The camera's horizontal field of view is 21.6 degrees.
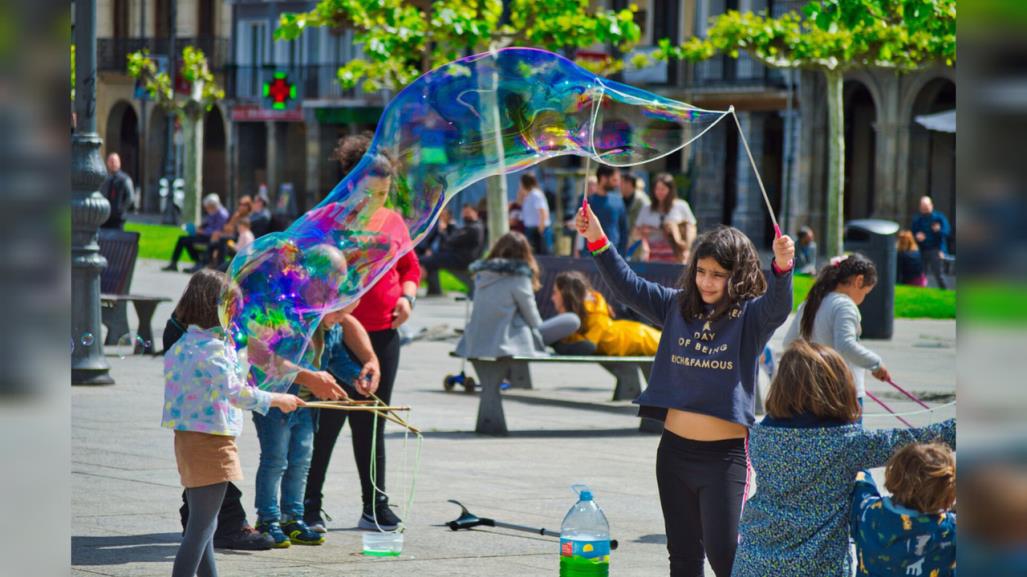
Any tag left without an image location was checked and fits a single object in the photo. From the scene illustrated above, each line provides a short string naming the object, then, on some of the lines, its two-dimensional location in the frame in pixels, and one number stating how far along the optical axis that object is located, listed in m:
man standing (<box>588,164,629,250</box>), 29.45
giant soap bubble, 9.92
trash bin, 29.83
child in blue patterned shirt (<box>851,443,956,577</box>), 6.79
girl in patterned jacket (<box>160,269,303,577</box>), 8.86
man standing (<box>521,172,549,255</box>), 41.01
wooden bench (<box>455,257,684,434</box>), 17.64
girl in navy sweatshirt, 8.15
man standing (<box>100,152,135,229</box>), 39.44
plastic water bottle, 8.46
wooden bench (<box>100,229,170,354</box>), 25.31
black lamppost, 19.79
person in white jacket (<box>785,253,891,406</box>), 11.85
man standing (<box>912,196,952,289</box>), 45.77
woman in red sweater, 11.96
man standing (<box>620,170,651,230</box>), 32.02
